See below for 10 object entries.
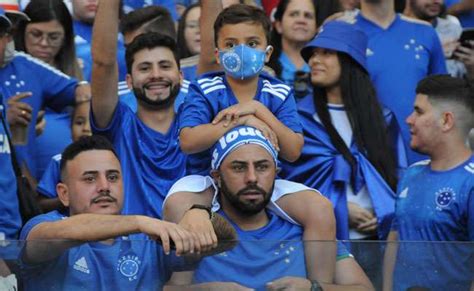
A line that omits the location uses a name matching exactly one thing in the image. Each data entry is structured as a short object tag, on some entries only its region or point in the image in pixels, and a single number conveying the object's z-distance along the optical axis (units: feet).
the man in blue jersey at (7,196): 49.47
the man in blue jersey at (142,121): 50.93
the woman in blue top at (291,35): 60.70
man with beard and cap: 40.57
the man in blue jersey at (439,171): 46.70
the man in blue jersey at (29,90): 54.34
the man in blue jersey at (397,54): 59.06
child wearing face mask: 43.21
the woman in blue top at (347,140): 52.03
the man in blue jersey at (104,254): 38.73
